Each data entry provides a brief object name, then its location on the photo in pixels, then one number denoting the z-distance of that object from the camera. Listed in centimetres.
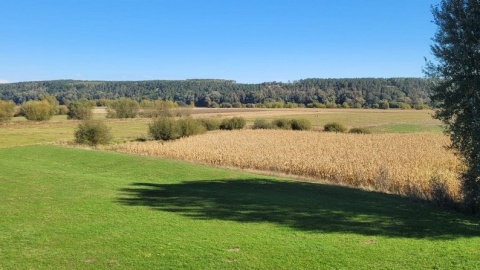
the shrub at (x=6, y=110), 8869
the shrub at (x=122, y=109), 10638
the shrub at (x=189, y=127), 5659
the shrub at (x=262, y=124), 7419
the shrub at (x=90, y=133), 4481
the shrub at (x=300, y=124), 7200
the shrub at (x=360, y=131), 6484
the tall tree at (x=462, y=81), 1332
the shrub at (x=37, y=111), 9488
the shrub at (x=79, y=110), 9826
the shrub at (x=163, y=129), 5209
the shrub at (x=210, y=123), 6969
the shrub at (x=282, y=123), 7356
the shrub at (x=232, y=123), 7338
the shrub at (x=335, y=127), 6819
